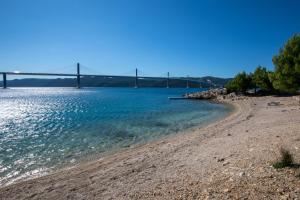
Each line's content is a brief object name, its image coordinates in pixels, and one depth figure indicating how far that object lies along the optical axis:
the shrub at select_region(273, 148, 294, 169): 4.73
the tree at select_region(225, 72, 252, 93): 42.29
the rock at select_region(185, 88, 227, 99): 45.89
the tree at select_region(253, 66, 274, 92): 37.72
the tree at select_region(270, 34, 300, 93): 14.48
